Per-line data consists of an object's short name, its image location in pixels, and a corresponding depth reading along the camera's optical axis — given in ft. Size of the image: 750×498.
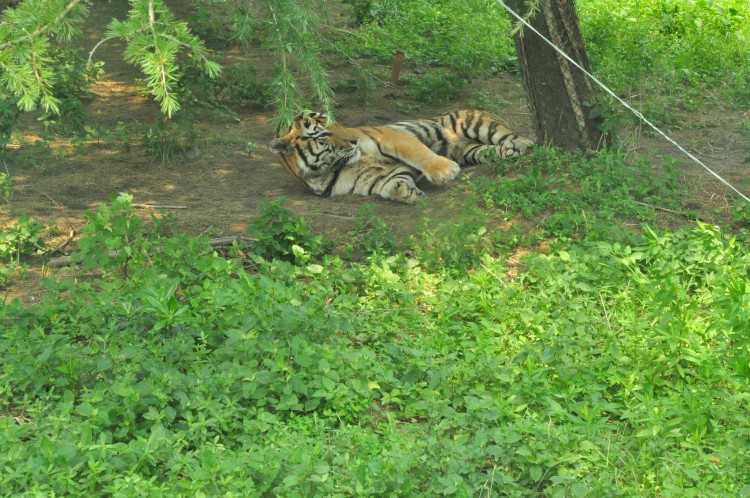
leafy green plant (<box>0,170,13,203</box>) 41.08
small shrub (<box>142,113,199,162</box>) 49.32
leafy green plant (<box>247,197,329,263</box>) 36.11
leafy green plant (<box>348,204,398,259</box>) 36.60
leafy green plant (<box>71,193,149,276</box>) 33.90
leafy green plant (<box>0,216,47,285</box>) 36.29
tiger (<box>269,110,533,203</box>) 45.42
